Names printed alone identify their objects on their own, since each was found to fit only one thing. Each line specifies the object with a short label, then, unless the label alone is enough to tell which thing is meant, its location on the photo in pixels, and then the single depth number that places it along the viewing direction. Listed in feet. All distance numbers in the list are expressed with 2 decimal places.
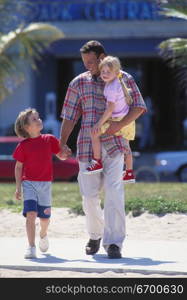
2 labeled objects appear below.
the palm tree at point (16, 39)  121.44
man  53.18
